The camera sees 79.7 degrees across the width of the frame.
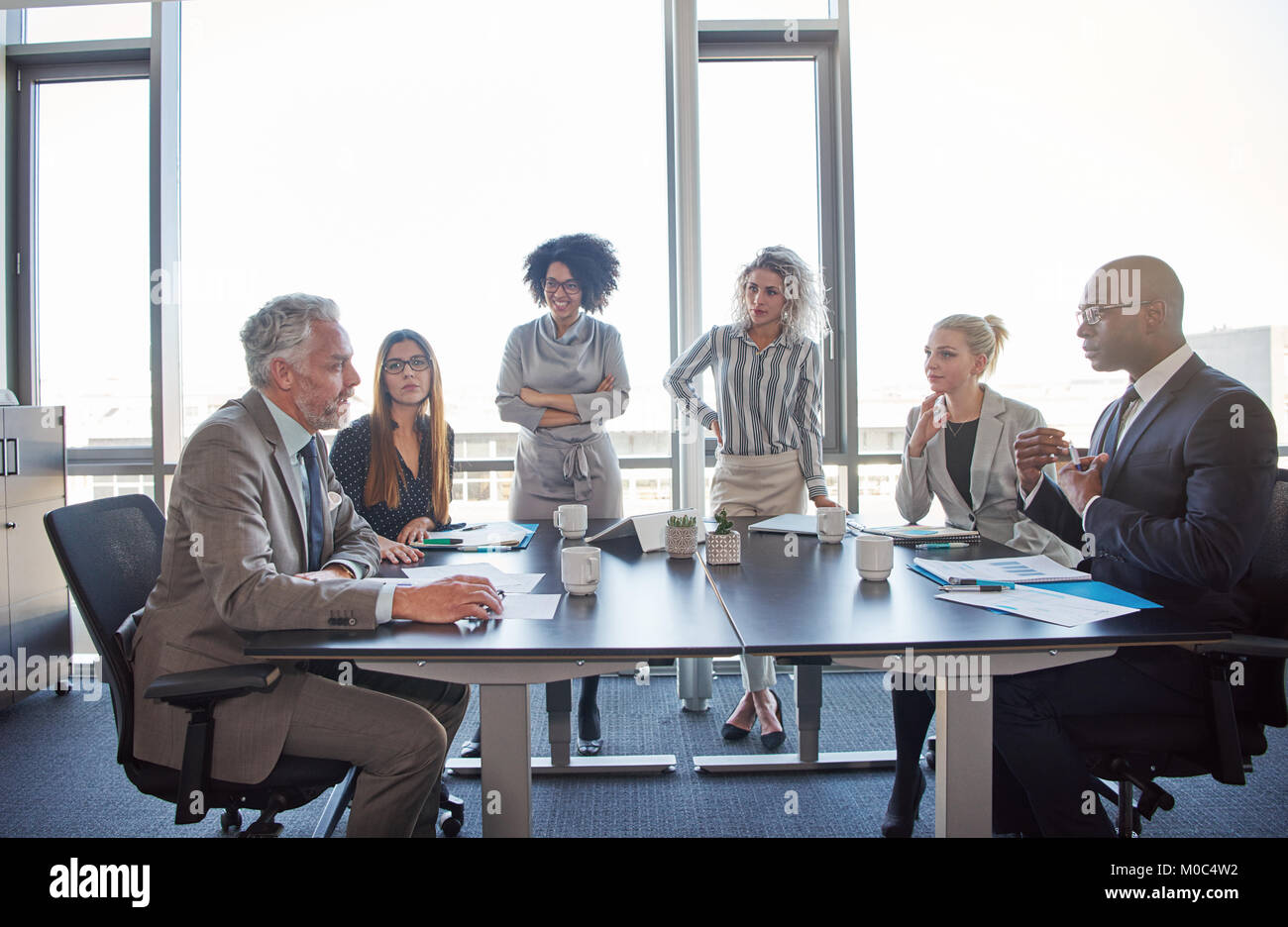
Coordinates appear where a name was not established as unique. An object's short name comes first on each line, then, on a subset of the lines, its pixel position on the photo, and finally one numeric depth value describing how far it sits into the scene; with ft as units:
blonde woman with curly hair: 9.62
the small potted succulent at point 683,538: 7.00
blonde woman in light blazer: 8.54
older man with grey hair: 4.86
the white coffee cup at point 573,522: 8.03
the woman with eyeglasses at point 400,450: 8.42
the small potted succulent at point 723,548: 6.59
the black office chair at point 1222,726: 5.20
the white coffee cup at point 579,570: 5.51
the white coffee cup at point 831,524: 7.58
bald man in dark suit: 5.29
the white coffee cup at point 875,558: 5.79
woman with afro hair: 9.90
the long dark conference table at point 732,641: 4.33
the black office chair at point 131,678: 4.75
